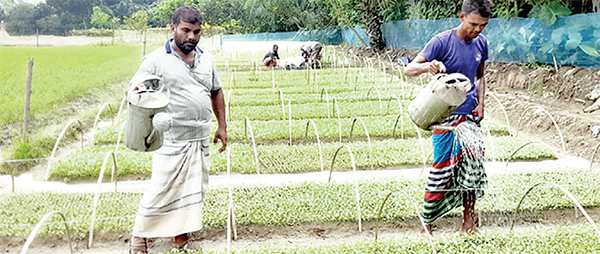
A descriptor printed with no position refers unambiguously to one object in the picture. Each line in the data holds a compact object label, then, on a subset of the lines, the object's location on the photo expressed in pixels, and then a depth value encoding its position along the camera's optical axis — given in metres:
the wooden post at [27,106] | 7.59
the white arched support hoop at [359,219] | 4.27
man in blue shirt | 3.60
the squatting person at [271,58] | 17.08
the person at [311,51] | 18.45
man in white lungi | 3.33
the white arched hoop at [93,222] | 3.86
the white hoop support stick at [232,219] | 3.67
